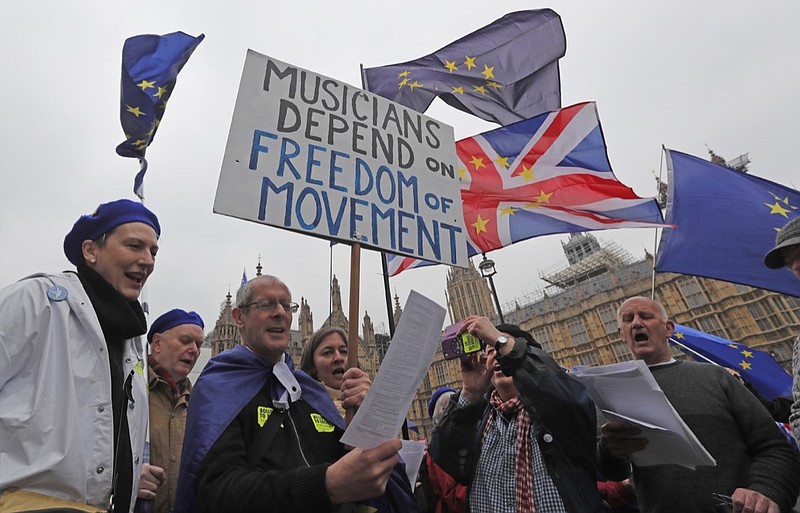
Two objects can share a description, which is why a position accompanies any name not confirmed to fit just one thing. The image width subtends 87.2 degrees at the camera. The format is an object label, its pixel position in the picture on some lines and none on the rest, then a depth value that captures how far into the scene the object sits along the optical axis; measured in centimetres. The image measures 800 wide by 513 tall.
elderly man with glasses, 134
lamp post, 682
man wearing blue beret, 241
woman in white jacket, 126
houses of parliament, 3117
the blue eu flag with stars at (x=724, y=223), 478
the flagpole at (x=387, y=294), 278
